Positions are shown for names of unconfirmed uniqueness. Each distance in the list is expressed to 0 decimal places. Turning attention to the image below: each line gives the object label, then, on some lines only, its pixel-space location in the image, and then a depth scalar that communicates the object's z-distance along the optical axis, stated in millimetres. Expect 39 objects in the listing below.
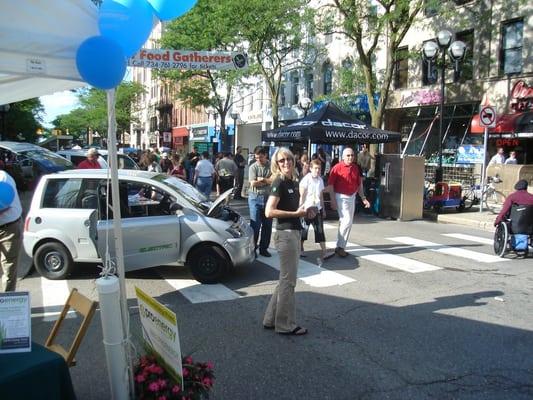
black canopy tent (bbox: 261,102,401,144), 14453
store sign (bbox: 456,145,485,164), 21628
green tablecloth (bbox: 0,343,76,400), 2689
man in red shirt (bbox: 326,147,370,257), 8914
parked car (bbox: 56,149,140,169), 18431
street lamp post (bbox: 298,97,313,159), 20969
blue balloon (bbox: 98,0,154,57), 3373
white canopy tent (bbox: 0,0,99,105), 3252
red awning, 18962
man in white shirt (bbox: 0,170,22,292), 5250
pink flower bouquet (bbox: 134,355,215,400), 3025
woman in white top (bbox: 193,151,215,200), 15008
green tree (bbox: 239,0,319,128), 24094
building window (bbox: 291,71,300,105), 34428
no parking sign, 14406
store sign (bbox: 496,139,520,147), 20297
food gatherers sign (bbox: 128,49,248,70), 5239
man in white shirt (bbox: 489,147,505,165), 18969
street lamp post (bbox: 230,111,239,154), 32775
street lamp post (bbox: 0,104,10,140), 18209
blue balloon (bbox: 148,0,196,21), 3680
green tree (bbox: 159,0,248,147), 25208
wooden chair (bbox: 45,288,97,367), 3311
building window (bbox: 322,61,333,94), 30938
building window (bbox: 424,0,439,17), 16577
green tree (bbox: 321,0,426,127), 17078
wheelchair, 8711
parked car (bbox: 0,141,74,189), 18703
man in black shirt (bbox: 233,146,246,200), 18234
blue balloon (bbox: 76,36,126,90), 3129
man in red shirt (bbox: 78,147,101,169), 11825
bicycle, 15953
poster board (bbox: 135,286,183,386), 3000
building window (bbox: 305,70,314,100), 32656
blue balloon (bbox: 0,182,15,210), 4719
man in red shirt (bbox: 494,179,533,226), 8711
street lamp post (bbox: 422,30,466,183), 15273
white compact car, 7137
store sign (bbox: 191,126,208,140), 50375
